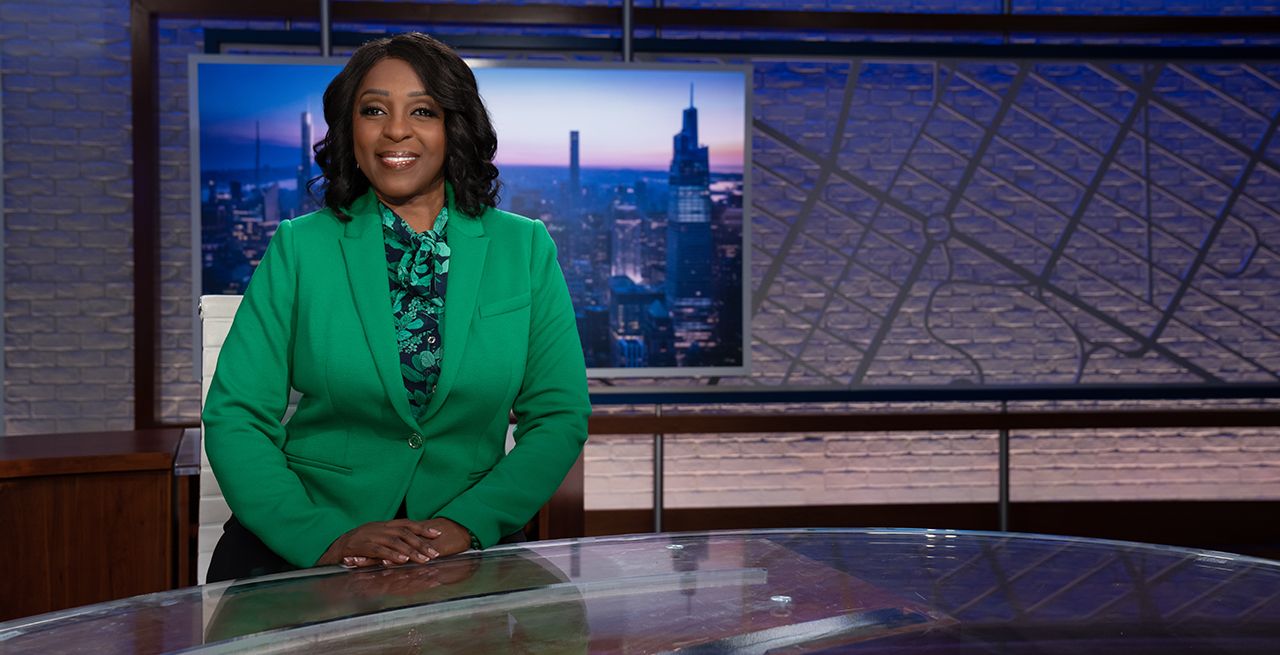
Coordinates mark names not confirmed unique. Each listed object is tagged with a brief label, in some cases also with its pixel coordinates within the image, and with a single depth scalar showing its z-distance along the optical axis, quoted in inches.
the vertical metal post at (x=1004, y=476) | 175.5
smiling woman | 60.3
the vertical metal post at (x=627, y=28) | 160.2
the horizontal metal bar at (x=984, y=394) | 163.5
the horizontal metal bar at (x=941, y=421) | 167.2
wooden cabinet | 85.7
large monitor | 151.7
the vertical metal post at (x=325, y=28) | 154.7
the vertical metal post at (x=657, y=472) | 169.0
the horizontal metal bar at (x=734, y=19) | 155.4
